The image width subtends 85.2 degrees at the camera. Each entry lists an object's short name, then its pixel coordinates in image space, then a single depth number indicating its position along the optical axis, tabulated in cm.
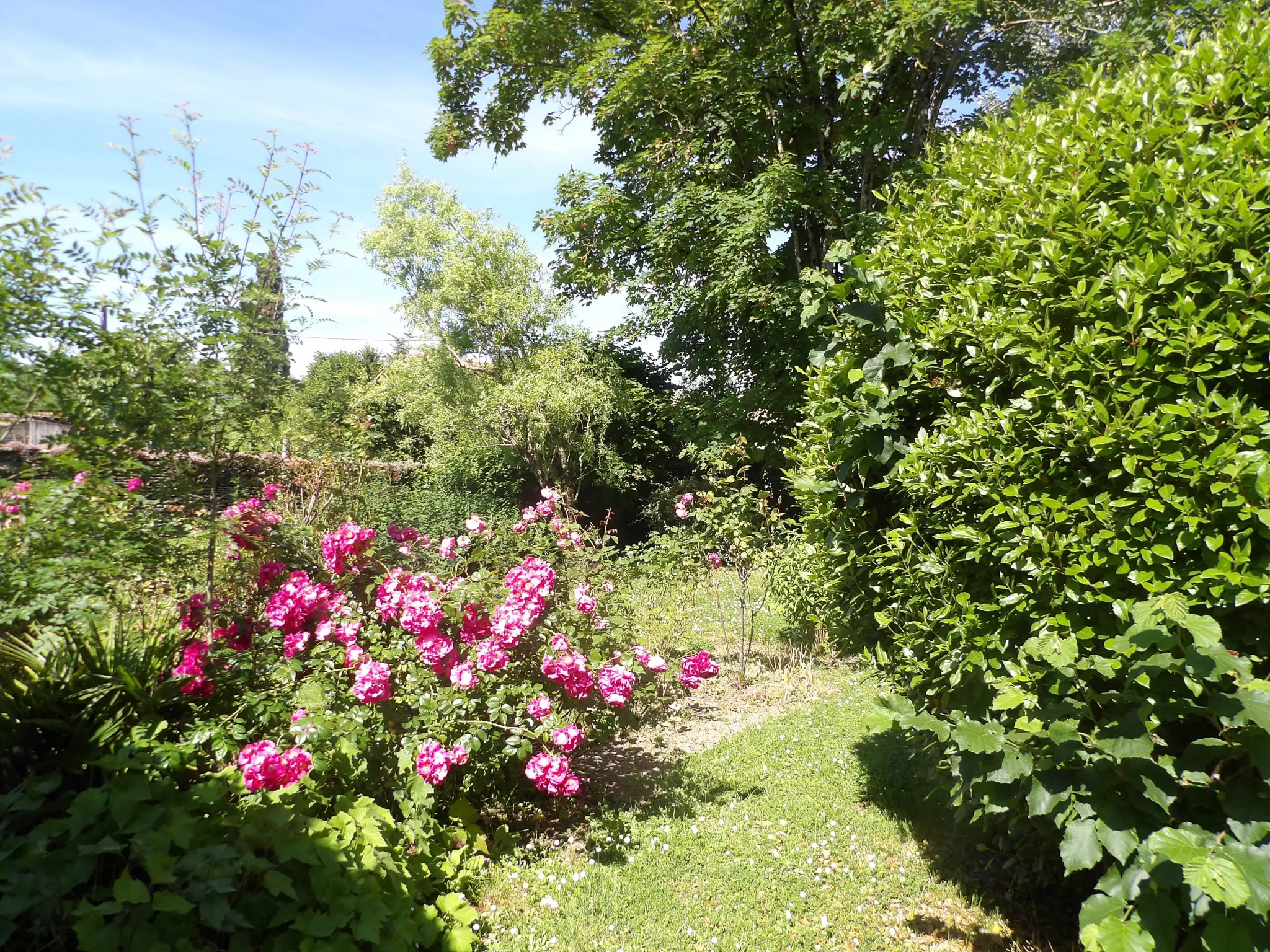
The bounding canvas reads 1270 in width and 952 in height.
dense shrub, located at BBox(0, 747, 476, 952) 185
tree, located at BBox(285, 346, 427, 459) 658
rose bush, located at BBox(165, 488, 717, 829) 283
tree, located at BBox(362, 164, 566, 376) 1412
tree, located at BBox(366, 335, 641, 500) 1217
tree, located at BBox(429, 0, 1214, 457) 882
